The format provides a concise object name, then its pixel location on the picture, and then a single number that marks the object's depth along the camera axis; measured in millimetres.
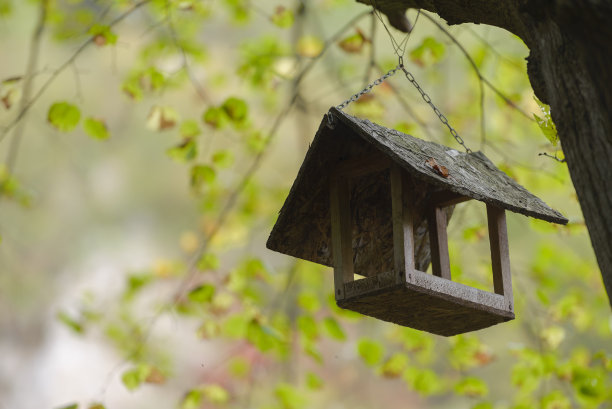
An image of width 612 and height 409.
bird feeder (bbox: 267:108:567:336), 4555
